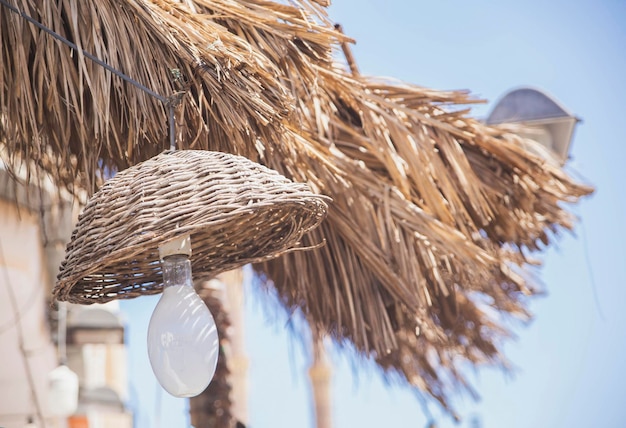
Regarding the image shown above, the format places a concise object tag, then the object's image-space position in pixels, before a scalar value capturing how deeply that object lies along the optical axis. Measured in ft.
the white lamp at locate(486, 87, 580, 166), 11.38
